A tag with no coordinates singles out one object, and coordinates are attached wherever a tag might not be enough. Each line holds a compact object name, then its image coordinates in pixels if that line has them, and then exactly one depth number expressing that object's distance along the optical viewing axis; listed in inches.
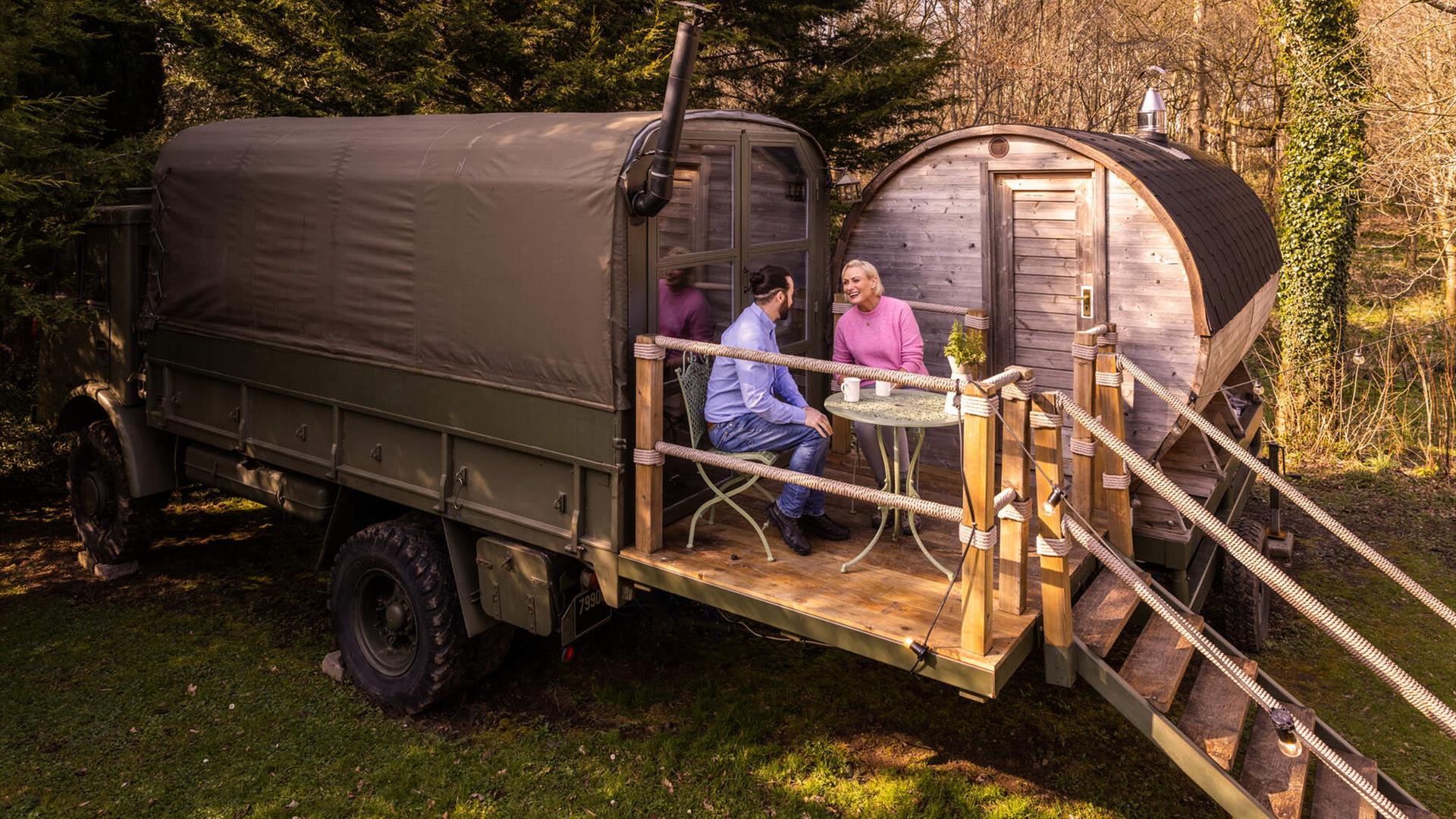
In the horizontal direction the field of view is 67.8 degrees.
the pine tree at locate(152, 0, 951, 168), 442.0
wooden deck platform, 179.8
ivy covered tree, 509.4
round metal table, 216.1
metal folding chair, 226.7
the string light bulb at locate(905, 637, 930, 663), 175.9
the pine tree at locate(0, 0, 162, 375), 299.6
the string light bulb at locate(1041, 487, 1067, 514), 183.2
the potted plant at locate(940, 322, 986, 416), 239.8
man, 224.4
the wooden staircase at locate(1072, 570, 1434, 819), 174.9
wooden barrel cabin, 266.2
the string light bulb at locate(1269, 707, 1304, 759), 171.9
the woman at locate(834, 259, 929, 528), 265.6
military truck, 218.1
